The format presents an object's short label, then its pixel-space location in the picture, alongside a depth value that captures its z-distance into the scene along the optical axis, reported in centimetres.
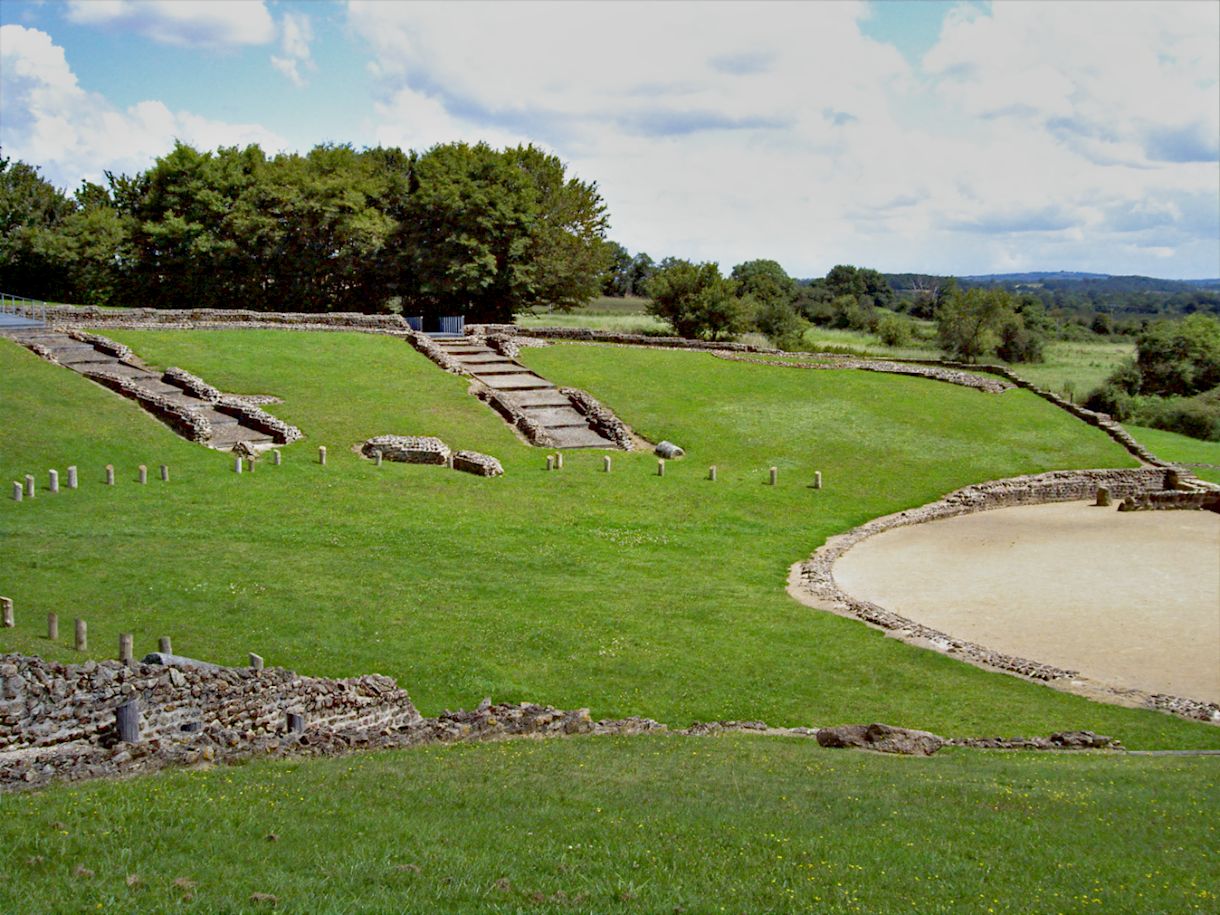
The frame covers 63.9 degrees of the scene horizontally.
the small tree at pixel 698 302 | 6819
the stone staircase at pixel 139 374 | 3506
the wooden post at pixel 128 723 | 1368
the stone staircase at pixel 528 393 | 3997
